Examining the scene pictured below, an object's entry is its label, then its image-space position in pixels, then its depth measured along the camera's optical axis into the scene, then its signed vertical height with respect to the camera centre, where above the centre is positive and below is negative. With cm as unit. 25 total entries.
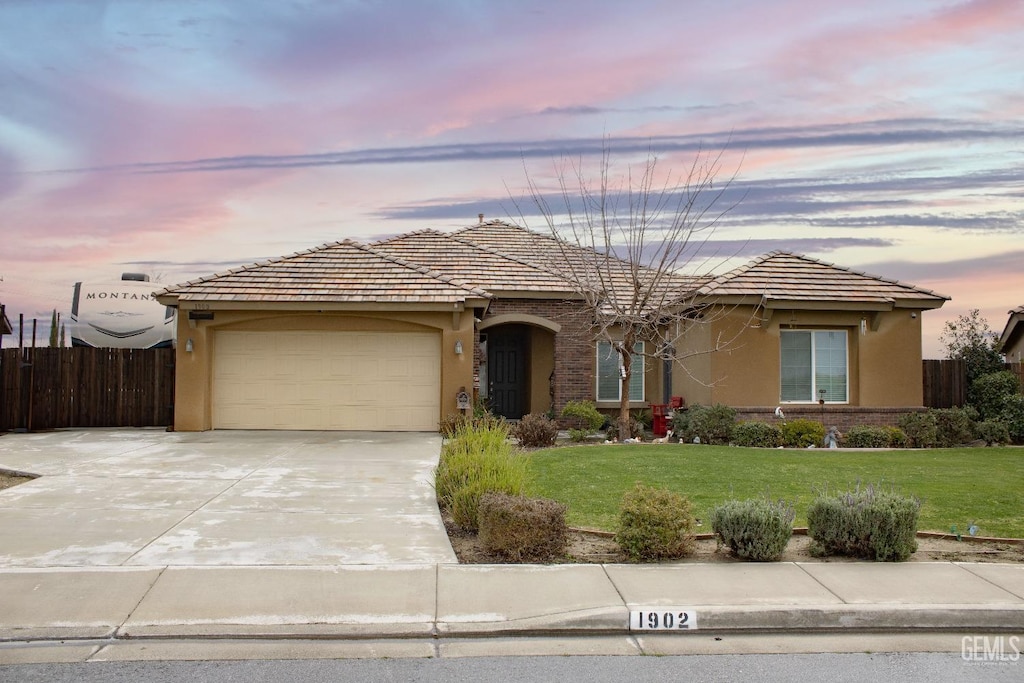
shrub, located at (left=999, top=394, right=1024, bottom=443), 1947 -81
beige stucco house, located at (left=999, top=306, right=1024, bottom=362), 2450 +117
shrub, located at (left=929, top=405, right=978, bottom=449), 1912 -104
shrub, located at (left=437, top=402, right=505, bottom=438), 1823 -93
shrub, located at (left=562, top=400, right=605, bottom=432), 2027 -86
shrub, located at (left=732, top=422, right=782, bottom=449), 1861 -119
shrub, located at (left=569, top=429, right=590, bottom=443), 1930 -125
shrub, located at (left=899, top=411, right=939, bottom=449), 1898 -109
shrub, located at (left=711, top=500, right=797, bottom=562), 820 -139
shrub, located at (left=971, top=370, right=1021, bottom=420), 2040 -26
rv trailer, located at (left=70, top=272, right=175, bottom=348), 2330 +149
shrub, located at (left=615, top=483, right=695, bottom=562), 826 -138
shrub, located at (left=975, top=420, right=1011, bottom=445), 1909 -112
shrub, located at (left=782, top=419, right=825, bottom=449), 1883 -116
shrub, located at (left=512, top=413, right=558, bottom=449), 1817 -111
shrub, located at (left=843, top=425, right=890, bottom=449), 1886 -125
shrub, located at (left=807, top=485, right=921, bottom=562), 829 -137
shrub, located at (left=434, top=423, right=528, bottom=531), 973 -109
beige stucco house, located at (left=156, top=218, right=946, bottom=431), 1953 +85
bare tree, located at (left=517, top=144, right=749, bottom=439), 1947 +184
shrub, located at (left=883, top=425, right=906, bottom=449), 1897 -126
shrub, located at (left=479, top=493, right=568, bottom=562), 832 -143
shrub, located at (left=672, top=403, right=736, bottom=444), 1898 -99
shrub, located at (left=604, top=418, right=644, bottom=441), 2019 -122
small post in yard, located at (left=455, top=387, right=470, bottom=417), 1938 -54
